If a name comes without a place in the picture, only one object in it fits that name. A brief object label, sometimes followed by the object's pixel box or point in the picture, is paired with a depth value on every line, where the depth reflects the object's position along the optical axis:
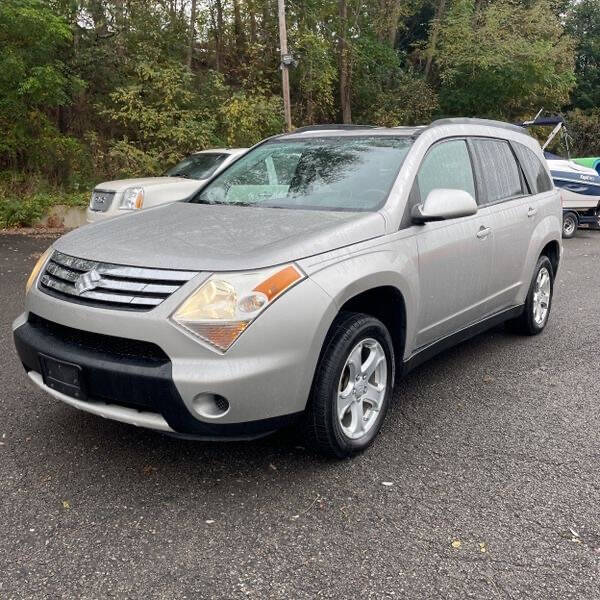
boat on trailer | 12.77
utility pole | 14.59
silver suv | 2.68
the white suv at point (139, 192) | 8.53
